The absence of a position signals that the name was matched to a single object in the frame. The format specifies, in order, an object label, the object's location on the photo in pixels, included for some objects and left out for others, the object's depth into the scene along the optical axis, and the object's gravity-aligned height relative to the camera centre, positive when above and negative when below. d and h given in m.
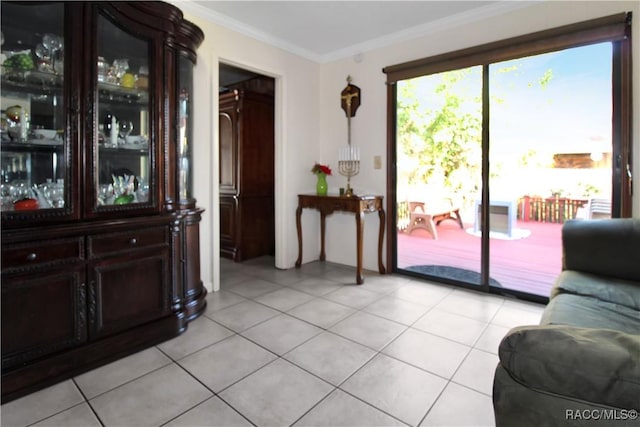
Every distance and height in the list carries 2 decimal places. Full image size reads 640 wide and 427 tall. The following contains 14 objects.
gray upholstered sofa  0.73 -0.37
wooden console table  3.50 +0.03
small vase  4.09 +0.28
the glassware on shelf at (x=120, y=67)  2.18 +0.91
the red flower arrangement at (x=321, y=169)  4.04 +0.47
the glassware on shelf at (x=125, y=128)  2.25 +0.53
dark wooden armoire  4.37 +0.51
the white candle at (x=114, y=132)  2.19 +0.50
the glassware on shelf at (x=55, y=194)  1.88 +0.09
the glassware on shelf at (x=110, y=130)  2.15 +0.50
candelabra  3.90 +0.55
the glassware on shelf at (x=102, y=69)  2.07 +0.85
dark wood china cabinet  1.77 +0.15
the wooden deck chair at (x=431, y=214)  3.54 -0.05
